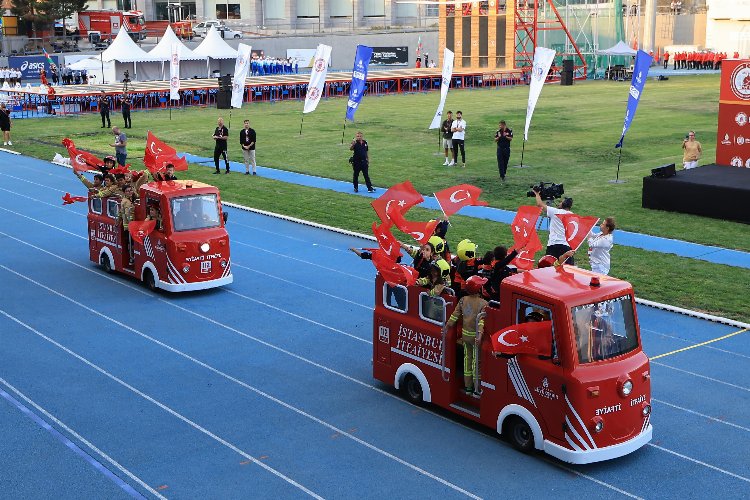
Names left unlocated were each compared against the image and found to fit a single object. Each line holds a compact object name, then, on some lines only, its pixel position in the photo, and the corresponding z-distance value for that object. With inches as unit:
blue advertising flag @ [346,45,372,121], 1306.6
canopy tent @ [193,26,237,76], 2655.0
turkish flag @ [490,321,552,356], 404.8
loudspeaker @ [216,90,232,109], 2110.0
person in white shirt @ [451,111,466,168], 1219.4
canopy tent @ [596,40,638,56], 2711.6
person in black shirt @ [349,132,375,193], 1057.5
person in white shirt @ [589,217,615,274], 609.6
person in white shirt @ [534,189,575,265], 623.8
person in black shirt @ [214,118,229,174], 1205.1
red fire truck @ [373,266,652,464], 399.9
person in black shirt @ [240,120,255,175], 1186.0
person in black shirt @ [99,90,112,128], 1749.5
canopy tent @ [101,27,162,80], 2493.8
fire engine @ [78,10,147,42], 3634.4
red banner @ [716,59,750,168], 1048.2
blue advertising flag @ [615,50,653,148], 1008.9
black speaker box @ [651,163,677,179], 946.1
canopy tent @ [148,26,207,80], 2544.3
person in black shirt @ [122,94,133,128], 1701.4
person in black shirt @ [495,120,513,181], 1101.1
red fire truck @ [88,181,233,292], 682.8
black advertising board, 3380.9
